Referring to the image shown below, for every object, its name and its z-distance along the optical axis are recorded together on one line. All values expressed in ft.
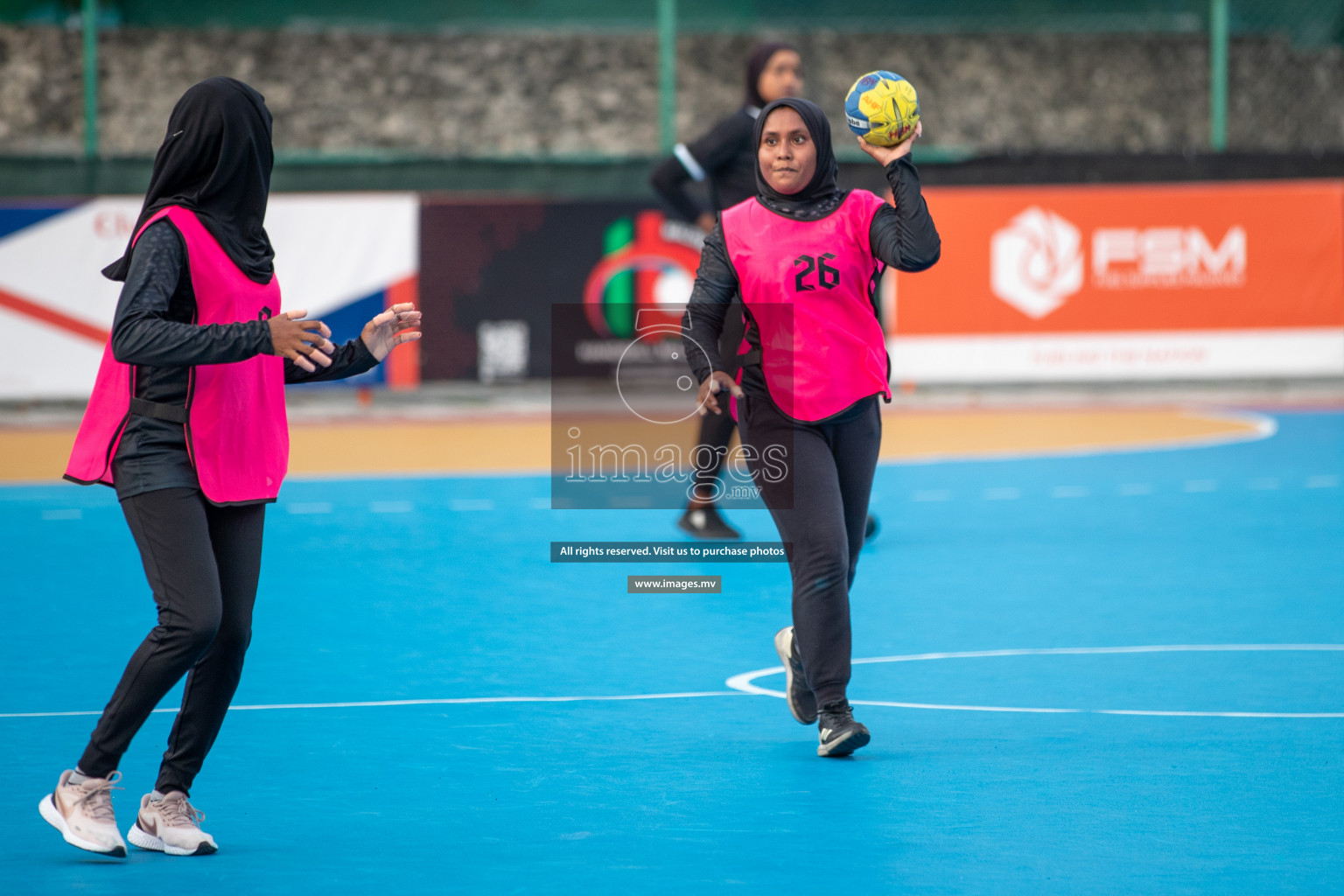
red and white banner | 103.60
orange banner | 112.06
